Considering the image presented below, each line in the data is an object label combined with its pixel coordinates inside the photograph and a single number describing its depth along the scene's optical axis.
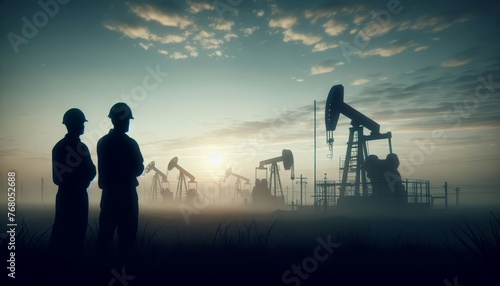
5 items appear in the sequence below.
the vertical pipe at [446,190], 24.52
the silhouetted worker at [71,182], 4.32
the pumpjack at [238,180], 59.09
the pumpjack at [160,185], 53.19
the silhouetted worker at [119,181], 4.30
